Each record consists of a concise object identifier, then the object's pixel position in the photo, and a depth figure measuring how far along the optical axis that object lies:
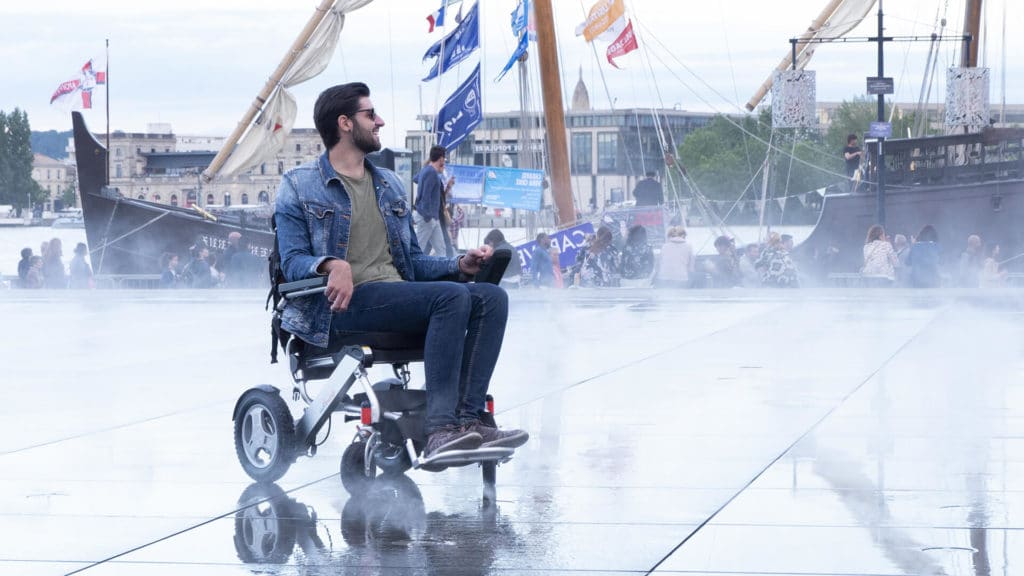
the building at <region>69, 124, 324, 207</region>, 138.88
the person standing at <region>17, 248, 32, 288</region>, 26.53
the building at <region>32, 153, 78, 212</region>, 183.88
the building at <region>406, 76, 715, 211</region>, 142.12
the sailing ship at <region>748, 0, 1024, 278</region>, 34.97
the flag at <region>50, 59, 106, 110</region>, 41.66
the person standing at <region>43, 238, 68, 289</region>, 26.72
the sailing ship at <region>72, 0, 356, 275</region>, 40.81
